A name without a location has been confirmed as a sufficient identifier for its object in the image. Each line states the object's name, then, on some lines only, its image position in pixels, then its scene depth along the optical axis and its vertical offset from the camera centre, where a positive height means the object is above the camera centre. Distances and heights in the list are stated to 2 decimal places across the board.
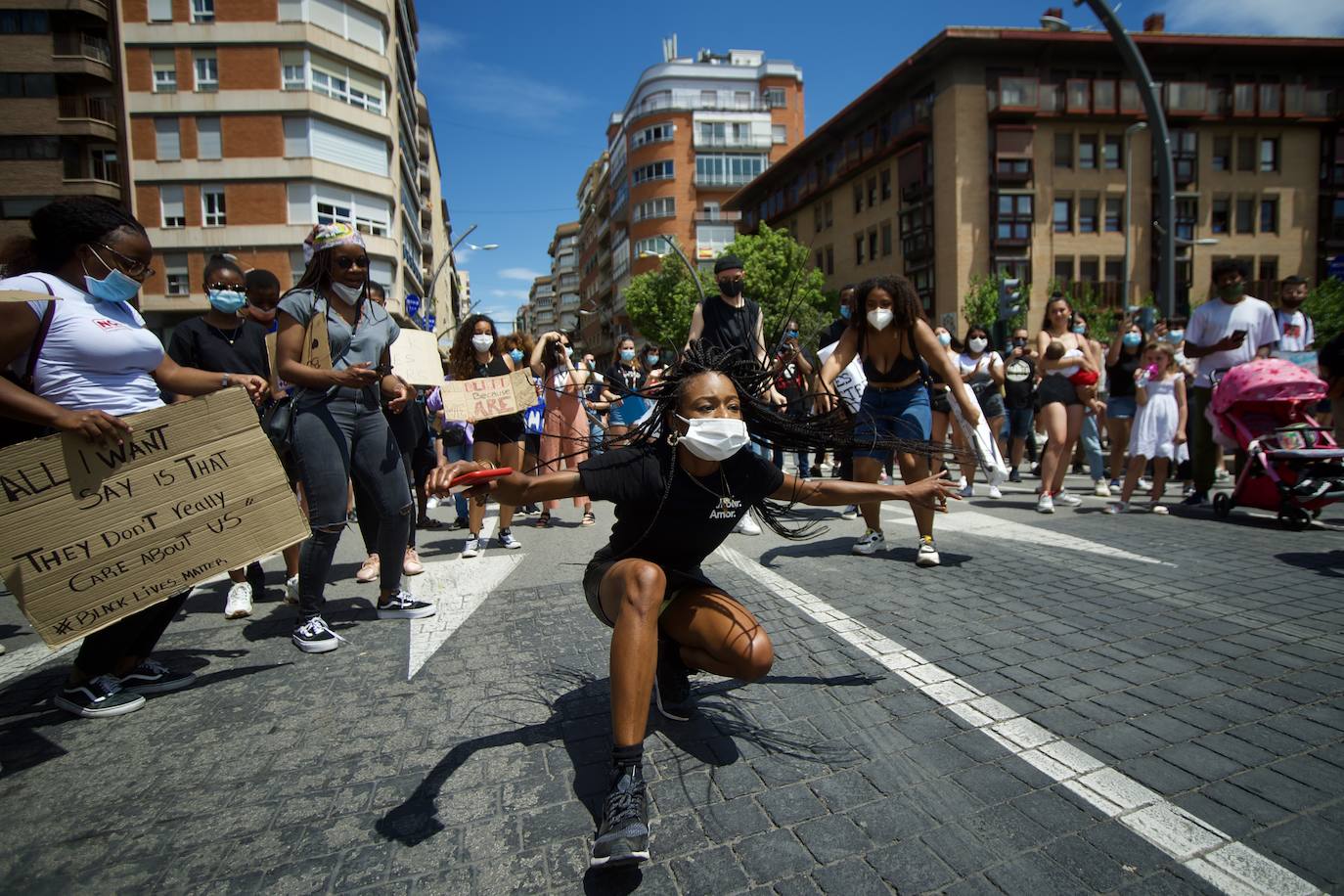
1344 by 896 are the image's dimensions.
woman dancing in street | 2.38 -0.43
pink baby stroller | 6.00 -0.56
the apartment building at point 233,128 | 36.41 +13.08
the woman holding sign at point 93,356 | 2.82 +0.17
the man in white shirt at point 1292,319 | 7.94 +0.60
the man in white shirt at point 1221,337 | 7.13 +0.36
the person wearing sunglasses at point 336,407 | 3.72 -0.07
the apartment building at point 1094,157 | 38.81 +11.93
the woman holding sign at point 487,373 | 6.42 +0.16
